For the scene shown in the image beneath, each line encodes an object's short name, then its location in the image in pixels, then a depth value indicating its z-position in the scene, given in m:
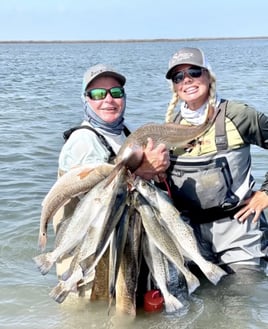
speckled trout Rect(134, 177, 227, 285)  4.59
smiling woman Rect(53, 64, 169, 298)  4.81
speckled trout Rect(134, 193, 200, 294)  4.55
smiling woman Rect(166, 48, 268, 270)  5.26
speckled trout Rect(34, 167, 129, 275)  4.29
